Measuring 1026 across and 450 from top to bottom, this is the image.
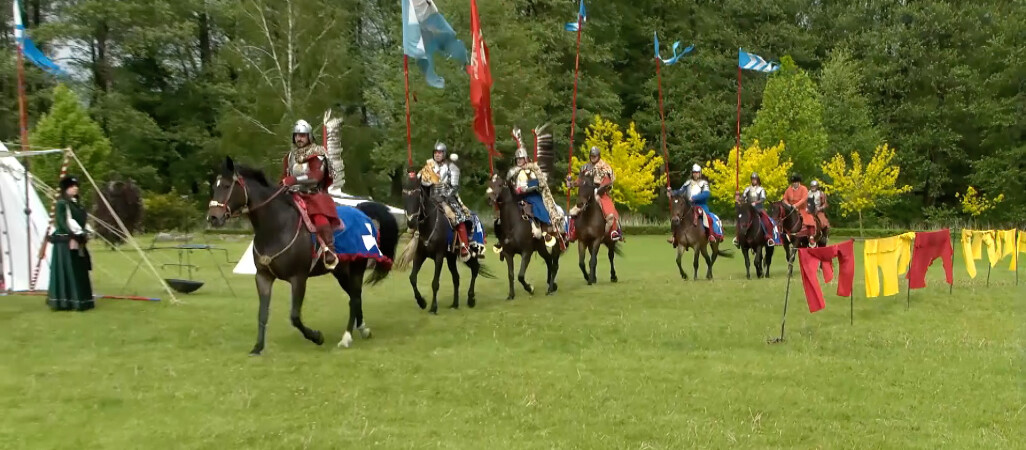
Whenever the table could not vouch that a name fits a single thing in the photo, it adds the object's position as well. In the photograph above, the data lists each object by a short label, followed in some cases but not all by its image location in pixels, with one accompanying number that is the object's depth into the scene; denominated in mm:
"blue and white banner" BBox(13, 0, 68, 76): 16391
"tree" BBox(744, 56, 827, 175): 44312
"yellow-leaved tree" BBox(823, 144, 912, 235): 41469
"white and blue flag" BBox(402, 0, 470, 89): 14758
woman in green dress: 12789
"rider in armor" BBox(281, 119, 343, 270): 10156
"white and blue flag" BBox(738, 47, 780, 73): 26091
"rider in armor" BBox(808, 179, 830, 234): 21619
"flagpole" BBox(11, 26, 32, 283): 13766
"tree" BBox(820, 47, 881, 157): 48478
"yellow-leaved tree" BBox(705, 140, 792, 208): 40531
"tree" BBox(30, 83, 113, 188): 34094
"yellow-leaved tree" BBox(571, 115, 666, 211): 42281
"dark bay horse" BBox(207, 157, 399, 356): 9477
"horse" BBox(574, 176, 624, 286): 17172
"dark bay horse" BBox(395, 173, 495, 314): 13141
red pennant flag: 15219
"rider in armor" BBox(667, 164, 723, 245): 18609
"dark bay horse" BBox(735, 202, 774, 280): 19209
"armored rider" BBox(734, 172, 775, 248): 19344
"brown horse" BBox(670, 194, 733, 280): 18375
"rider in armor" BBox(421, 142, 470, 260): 13516
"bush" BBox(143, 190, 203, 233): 36219
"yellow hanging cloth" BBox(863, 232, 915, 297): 11555
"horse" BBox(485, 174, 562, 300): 15102
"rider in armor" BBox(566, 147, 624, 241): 17234
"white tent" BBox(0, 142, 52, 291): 14562
